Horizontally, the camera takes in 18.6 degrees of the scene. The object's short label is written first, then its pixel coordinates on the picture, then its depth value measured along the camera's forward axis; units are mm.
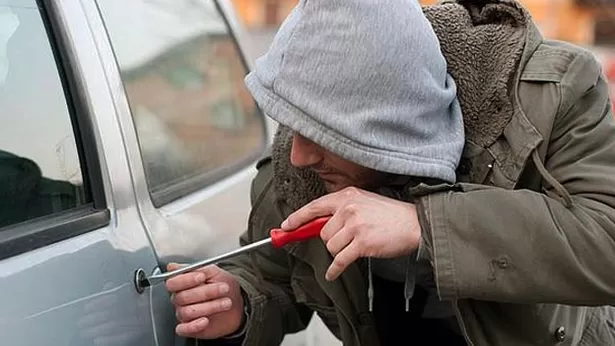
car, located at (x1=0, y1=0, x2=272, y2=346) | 1832
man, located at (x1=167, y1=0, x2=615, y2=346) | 1886
